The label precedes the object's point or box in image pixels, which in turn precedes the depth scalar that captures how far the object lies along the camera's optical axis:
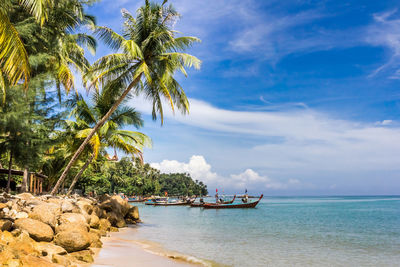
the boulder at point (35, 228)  7.96
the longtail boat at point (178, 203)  53.18
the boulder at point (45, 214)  9.00
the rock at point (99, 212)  15.43
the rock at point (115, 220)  17.56
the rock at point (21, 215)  8.58
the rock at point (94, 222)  12.99
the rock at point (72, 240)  8.28
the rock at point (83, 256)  8.02
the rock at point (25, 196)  10.96
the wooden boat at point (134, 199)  74.50
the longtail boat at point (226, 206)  43.97
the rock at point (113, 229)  15.90
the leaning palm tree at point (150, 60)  13.96
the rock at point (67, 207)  11.66
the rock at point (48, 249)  7.05
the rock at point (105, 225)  15.01
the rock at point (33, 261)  5.69
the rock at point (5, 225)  7.27
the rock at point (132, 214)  20.83
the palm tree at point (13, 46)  5.48
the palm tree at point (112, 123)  17.66
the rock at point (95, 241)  10.04
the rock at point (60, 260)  6.84
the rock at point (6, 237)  6.71
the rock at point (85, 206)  13.95
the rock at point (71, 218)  9.77
